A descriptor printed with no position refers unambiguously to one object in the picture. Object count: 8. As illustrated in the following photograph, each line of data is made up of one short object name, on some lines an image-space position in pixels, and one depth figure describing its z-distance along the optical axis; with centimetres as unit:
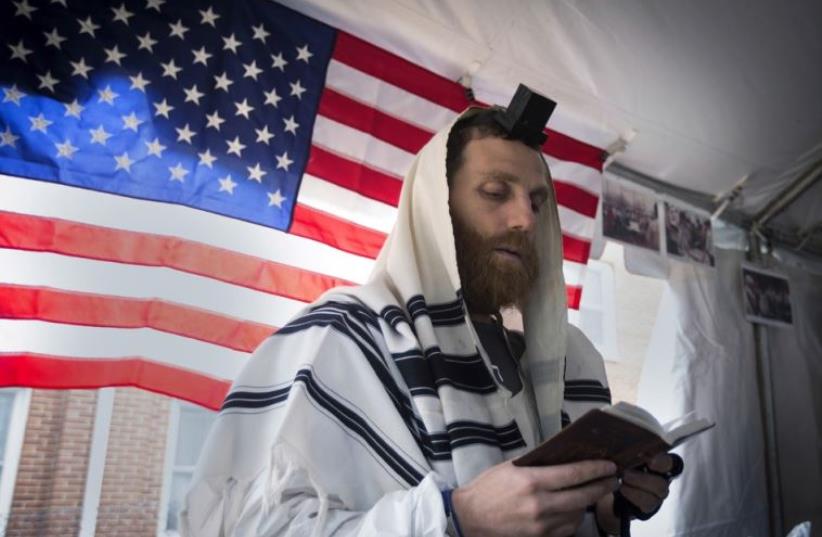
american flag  175
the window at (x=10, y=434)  202
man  101
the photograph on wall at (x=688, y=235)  318
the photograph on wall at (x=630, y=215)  298
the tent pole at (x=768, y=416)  315
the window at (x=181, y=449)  226
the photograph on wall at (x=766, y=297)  344
